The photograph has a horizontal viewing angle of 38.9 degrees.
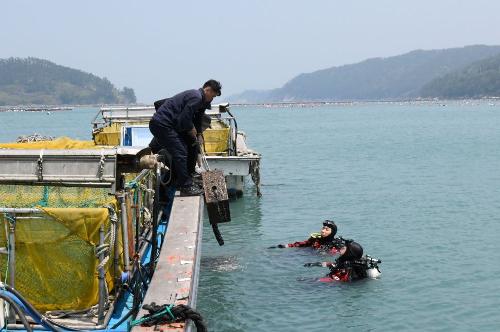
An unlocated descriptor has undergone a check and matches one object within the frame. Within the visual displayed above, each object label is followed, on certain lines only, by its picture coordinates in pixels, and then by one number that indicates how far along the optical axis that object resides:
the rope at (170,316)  5.56
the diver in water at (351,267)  13.88
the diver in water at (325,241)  16.34
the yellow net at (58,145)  14.64
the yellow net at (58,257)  6.75
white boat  22.14
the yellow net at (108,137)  23.61
